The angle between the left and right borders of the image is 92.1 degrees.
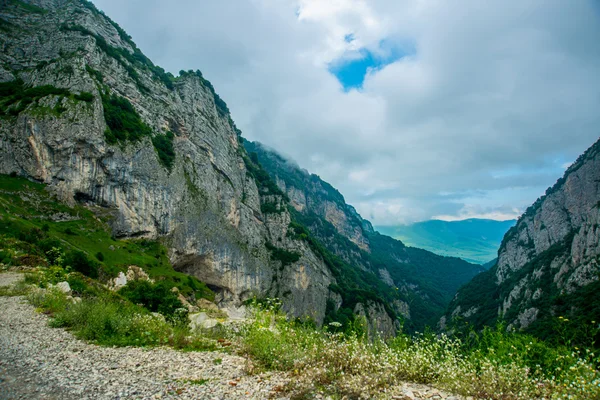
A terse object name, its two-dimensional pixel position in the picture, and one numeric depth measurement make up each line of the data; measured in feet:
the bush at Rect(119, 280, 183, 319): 68.07
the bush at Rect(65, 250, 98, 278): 109.35
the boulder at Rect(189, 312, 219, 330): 46.76
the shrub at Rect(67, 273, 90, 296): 63.13
